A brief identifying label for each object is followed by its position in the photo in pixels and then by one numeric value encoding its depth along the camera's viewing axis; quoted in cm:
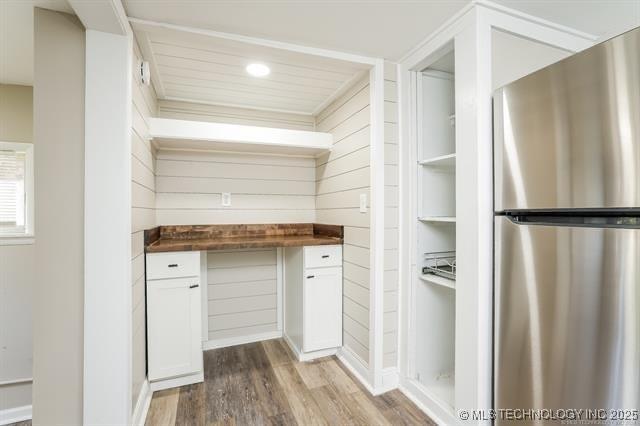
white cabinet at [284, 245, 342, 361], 235
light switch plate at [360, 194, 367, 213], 212
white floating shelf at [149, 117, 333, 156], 214
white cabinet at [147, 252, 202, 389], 198
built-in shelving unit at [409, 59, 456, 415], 198
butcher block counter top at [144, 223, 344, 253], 207
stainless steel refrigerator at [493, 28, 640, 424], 98
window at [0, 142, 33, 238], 216
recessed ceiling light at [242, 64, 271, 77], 207
